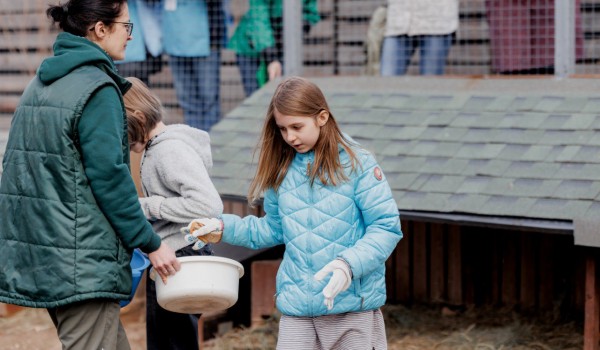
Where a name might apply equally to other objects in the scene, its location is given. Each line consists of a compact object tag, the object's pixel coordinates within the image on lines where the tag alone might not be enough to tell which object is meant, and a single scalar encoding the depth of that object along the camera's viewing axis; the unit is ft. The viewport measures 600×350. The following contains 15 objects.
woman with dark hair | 10.91
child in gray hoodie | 13.42
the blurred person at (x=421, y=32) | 22.03
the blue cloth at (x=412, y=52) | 22.29
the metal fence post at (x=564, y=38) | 20.25
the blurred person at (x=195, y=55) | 24.75
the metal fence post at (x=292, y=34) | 23.47
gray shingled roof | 17.03
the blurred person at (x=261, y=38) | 24.45
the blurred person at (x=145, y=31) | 25.46
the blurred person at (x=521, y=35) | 21.91
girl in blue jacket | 12.06
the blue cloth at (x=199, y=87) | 24.93
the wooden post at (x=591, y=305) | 16.71
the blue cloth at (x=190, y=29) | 24.73
